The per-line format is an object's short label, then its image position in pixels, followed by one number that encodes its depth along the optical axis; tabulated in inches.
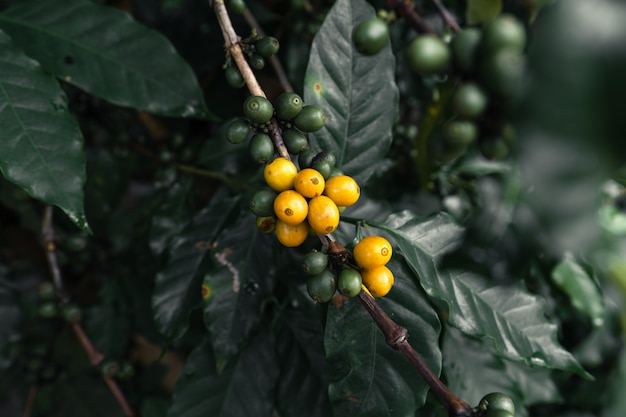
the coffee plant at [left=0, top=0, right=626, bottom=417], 8.2
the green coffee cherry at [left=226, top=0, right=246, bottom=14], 13.9
